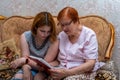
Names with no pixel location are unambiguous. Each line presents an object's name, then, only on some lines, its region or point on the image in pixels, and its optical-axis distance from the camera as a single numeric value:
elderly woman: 2.18
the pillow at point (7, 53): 2.51
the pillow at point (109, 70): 2.26
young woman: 2.26
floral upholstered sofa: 2.36
